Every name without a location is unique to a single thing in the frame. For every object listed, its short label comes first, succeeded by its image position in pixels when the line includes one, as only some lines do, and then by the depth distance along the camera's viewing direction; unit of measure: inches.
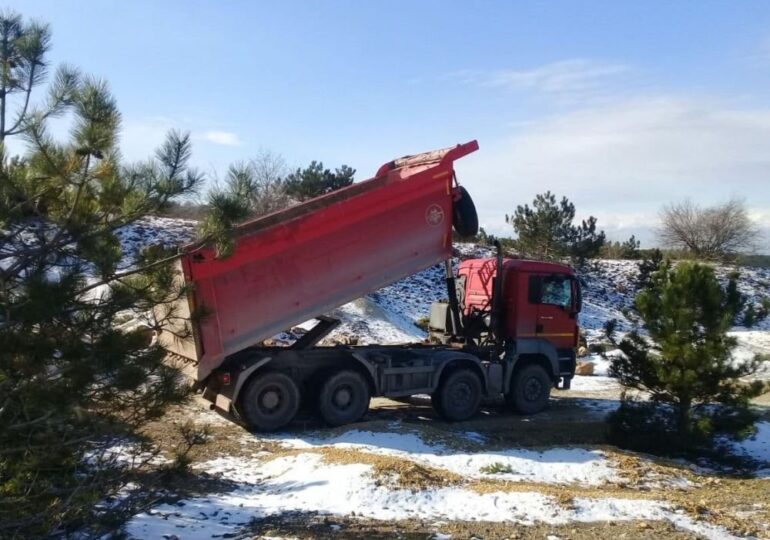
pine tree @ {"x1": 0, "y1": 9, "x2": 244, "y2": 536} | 175.6
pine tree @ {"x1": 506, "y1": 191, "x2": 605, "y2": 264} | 1304.1
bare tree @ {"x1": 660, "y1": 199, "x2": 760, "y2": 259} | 1754.4
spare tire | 478.3
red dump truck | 407.2
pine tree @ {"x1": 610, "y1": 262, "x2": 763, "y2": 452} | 410.6
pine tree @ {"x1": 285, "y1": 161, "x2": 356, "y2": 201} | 1088.8
